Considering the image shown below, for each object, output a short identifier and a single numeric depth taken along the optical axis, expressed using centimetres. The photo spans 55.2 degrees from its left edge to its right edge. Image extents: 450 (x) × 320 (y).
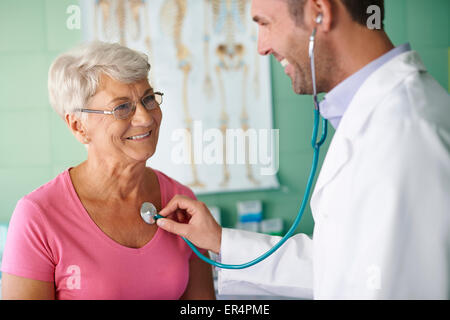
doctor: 63
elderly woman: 91
